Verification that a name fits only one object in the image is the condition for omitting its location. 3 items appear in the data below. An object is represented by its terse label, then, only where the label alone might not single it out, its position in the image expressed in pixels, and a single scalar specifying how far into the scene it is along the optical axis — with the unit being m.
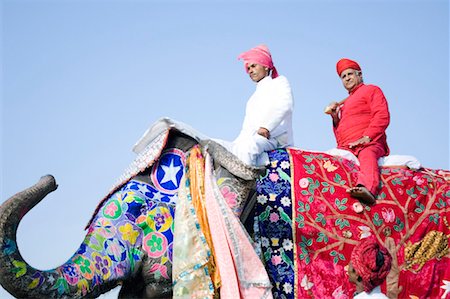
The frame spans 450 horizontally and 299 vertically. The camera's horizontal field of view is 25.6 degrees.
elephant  6.18
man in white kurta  6.67
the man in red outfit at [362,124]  6.76
